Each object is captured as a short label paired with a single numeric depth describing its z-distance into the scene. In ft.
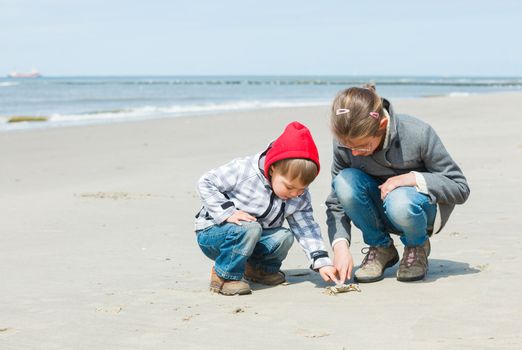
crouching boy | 11.83
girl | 11.60
